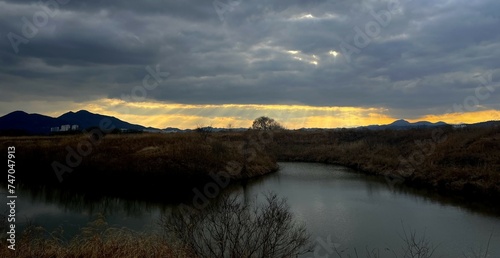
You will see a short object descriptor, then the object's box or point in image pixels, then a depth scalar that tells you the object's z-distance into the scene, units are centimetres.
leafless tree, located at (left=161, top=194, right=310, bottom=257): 1070
